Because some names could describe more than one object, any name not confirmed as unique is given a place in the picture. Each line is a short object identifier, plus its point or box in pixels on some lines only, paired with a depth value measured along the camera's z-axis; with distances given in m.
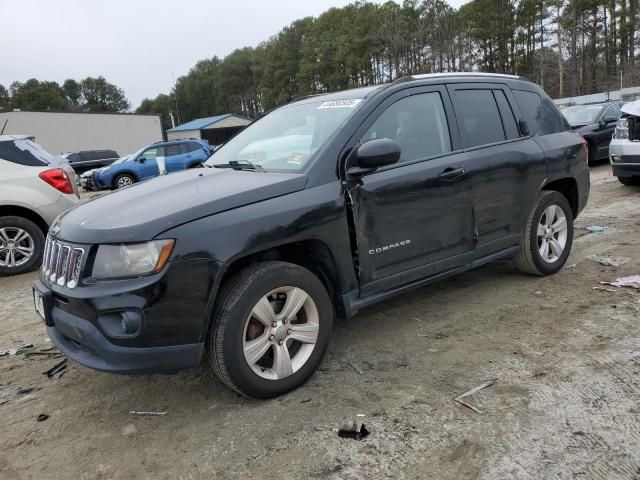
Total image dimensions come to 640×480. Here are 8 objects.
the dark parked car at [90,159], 26.91
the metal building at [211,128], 53.41
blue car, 18.61
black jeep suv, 2.60
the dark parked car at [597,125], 12.27
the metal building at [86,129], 39.78
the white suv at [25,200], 6.61
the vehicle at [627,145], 8.22
